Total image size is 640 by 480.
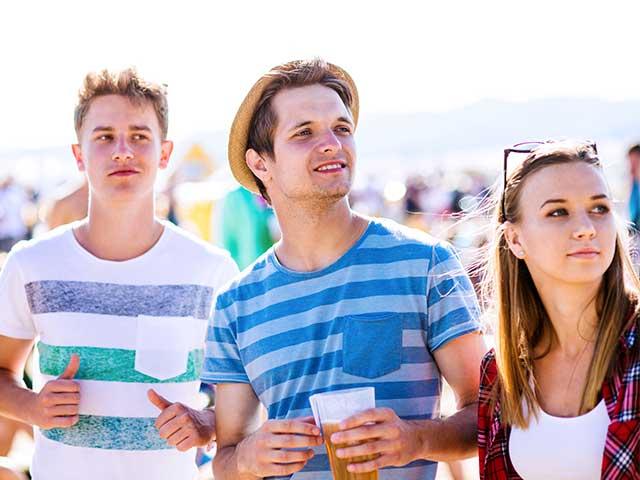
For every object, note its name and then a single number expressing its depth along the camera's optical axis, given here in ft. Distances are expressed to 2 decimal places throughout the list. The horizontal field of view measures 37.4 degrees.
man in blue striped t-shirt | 8.41
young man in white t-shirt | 10.24
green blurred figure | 20.62
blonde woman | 7.45
